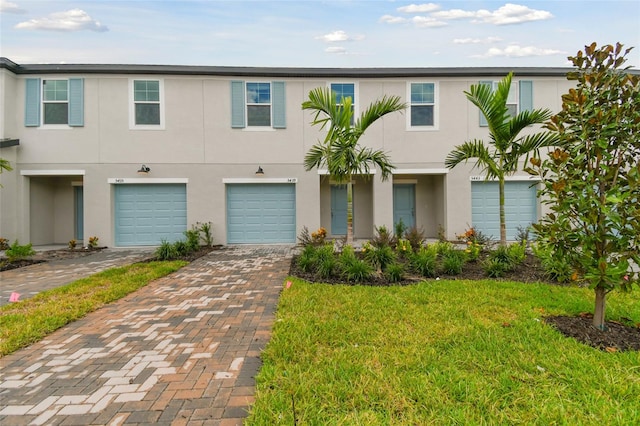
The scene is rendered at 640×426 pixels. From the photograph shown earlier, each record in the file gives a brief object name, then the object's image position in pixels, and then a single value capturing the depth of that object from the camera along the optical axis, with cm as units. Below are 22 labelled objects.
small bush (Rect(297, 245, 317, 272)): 646
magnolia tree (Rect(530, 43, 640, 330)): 311
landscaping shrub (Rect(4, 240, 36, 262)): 761
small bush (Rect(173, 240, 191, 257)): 864
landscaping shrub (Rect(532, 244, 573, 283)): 338
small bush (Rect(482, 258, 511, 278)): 596
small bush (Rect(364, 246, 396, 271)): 628
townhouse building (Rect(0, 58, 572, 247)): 1034
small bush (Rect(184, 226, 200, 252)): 948
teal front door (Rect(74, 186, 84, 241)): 1184
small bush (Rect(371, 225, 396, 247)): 721
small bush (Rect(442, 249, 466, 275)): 610
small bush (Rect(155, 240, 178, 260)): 839
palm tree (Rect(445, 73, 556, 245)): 636
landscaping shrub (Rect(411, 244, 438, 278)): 607
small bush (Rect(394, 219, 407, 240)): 978
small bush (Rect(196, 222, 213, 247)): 1051
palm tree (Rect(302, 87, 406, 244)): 641
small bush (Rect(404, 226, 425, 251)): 792
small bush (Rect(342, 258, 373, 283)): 574
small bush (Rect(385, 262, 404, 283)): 573
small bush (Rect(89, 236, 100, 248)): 1028
